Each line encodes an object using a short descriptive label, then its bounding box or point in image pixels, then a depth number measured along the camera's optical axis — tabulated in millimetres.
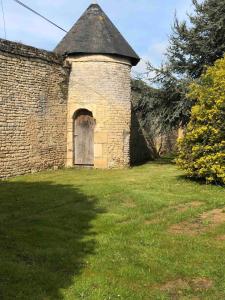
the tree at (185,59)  15514
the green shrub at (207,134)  10278
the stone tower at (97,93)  14472
